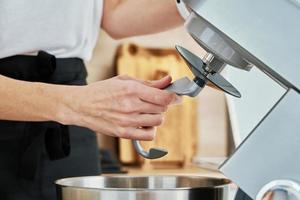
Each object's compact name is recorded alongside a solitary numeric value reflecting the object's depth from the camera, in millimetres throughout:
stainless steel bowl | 1031
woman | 1479
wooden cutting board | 3560
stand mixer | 941
